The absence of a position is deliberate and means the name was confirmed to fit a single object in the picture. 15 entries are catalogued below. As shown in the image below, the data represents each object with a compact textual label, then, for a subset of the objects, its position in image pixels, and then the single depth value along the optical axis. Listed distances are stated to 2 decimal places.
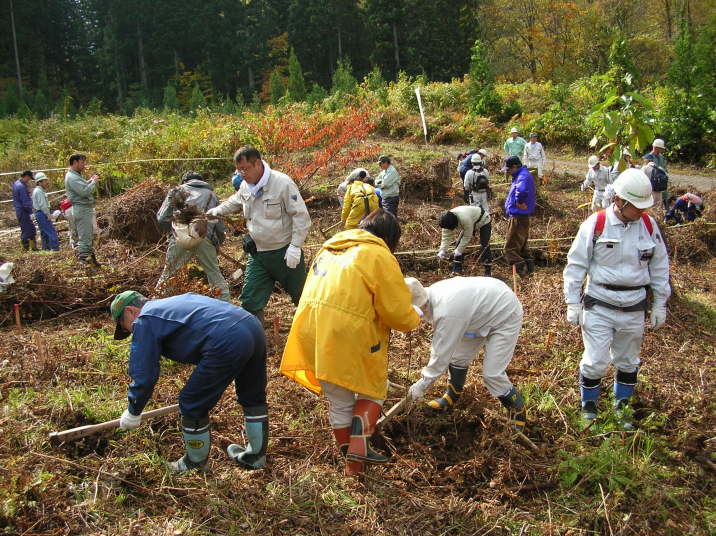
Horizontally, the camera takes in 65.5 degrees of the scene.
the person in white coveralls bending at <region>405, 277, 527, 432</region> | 3.40
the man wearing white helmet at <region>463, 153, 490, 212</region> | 8.62
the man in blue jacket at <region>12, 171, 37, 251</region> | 9.91
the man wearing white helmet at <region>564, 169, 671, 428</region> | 3.62
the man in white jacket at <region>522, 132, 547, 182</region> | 12.52
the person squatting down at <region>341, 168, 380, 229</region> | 7.08
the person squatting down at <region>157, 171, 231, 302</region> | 5.65
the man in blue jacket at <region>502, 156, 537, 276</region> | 7.27
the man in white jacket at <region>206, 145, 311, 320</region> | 4.59
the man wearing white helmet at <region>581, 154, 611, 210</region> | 9.88
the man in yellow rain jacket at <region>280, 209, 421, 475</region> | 2.98
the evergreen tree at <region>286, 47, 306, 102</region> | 28.64
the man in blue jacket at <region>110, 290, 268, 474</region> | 2.95
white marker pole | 18.17
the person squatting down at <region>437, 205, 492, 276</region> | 7.09
